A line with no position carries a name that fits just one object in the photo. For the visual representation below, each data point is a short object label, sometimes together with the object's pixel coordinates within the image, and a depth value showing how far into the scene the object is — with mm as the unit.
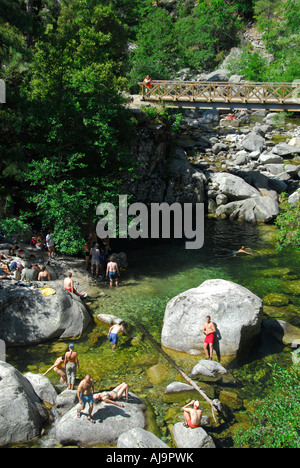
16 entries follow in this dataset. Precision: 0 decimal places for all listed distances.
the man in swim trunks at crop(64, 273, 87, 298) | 17609
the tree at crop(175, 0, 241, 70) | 59844
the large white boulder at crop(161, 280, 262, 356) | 14250
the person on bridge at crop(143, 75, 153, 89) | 28859
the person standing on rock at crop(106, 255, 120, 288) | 19656
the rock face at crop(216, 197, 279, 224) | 30000
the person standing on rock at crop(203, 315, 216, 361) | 14039
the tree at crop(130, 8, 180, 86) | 34469
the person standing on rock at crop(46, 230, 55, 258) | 20938
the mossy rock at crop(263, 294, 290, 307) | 18084
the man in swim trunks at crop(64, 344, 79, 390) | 12062
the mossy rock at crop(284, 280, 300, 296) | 19141
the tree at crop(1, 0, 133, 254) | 20047
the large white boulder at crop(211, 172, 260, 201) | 32375
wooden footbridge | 27016
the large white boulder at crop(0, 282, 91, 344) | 14812
